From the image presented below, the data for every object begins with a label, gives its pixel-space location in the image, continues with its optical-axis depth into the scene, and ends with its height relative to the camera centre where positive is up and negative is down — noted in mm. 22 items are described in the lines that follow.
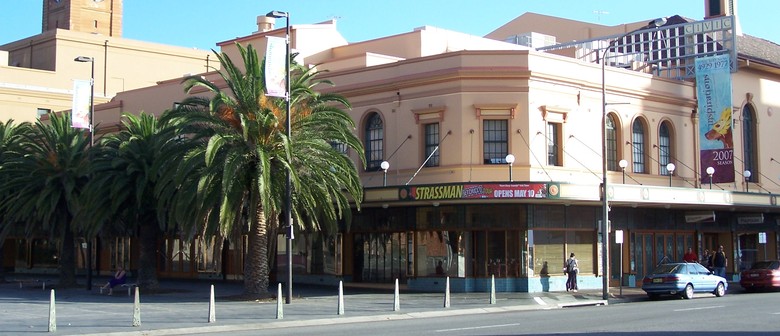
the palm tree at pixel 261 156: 31844 +3202
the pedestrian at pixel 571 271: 37406 -760
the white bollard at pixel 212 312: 25438 -1593
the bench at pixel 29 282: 43669 -1416
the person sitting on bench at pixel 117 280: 38062 -1121
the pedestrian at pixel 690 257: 41812 -245
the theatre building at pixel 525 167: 37531 +3521
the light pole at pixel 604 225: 34094 +934
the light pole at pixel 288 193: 30572 +1868
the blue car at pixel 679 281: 34656 -1061
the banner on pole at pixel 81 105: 39031 +5958
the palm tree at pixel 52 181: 40906 +3004
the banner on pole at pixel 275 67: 30281 +5794
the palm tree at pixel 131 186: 37312 +2511
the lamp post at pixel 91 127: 39225 +5154
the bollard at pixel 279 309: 26588 -1580
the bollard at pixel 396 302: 29344 -1533
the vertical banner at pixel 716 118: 43250 +5952
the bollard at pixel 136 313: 24422 -1552
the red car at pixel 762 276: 38625 -985
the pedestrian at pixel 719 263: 43000 -518
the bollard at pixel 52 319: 23000 -1602
